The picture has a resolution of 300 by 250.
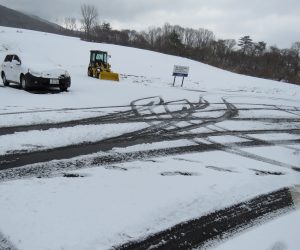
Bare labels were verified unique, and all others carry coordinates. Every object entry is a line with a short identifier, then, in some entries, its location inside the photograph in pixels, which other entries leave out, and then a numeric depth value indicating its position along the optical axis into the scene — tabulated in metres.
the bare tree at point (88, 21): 89.62
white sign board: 25.15
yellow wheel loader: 21.94
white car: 13.00
